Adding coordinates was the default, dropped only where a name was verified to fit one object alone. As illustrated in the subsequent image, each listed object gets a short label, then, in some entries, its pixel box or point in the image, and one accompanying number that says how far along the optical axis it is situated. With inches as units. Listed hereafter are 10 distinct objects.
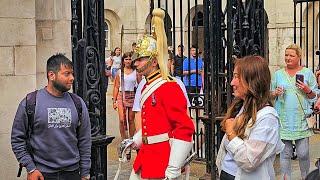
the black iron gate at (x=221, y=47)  297.3
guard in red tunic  189.5
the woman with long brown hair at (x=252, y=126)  161.9
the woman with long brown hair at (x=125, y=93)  422.0
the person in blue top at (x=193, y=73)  466.0
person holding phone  295.1
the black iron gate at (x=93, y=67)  225.6
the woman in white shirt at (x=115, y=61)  717.3
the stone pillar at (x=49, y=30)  263.3
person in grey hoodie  182.9
